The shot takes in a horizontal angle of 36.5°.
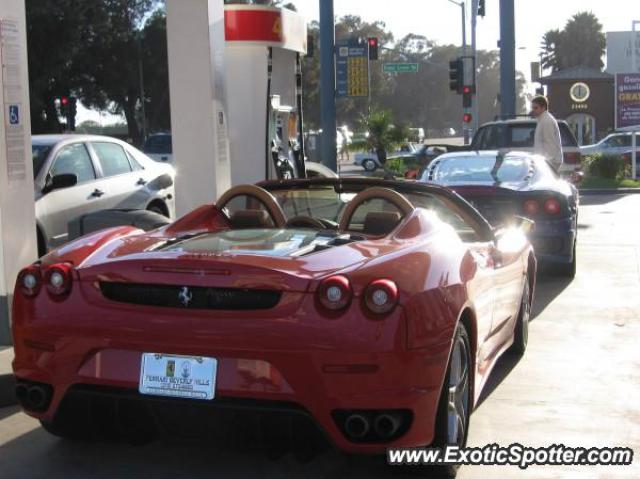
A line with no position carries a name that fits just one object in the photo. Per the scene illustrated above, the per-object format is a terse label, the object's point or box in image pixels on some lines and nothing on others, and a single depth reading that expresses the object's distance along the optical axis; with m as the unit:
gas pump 14.05
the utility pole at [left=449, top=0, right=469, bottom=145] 46.88
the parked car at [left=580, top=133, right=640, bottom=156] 35.53
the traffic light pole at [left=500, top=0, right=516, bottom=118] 26.69
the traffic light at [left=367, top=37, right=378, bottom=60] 33.41
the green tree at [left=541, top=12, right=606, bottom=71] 109.50
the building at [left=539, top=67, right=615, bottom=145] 57.62
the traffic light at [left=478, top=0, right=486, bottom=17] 35.50
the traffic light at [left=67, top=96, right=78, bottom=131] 40.16
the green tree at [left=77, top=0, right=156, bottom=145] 51.97
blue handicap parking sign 6.87
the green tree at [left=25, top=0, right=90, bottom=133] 44.91
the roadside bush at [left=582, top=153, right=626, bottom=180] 29.17
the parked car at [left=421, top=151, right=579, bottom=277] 9.45
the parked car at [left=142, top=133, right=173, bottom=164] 24.12
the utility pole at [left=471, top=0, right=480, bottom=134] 34.44
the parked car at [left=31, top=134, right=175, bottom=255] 9.72
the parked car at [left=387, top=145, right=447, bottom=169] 36.71
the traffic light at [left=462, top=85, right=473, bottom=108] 33.28
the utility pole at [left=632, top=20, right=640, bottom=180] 29.96
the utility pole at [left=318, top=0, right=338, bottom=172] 19.91
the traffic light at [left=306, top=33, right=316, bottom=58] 16.78
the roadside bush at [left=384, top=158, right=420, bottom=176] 32.63
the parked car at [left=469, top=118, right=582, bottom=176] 16.41
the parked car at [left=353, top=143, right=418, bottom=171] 46.91
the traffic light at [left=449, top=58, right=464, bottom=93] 32.78
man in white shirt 13.28
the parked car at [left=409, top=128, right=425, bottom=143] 67.24
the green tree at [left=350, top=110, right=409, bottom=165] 31.86
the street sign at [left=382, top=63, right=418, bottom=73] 46.47
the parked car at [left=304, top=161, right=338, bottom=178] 16.16
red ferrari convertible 3.81
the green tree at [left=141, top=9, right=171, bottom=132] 57.41
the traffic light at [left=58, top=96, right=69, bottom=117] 39.53
